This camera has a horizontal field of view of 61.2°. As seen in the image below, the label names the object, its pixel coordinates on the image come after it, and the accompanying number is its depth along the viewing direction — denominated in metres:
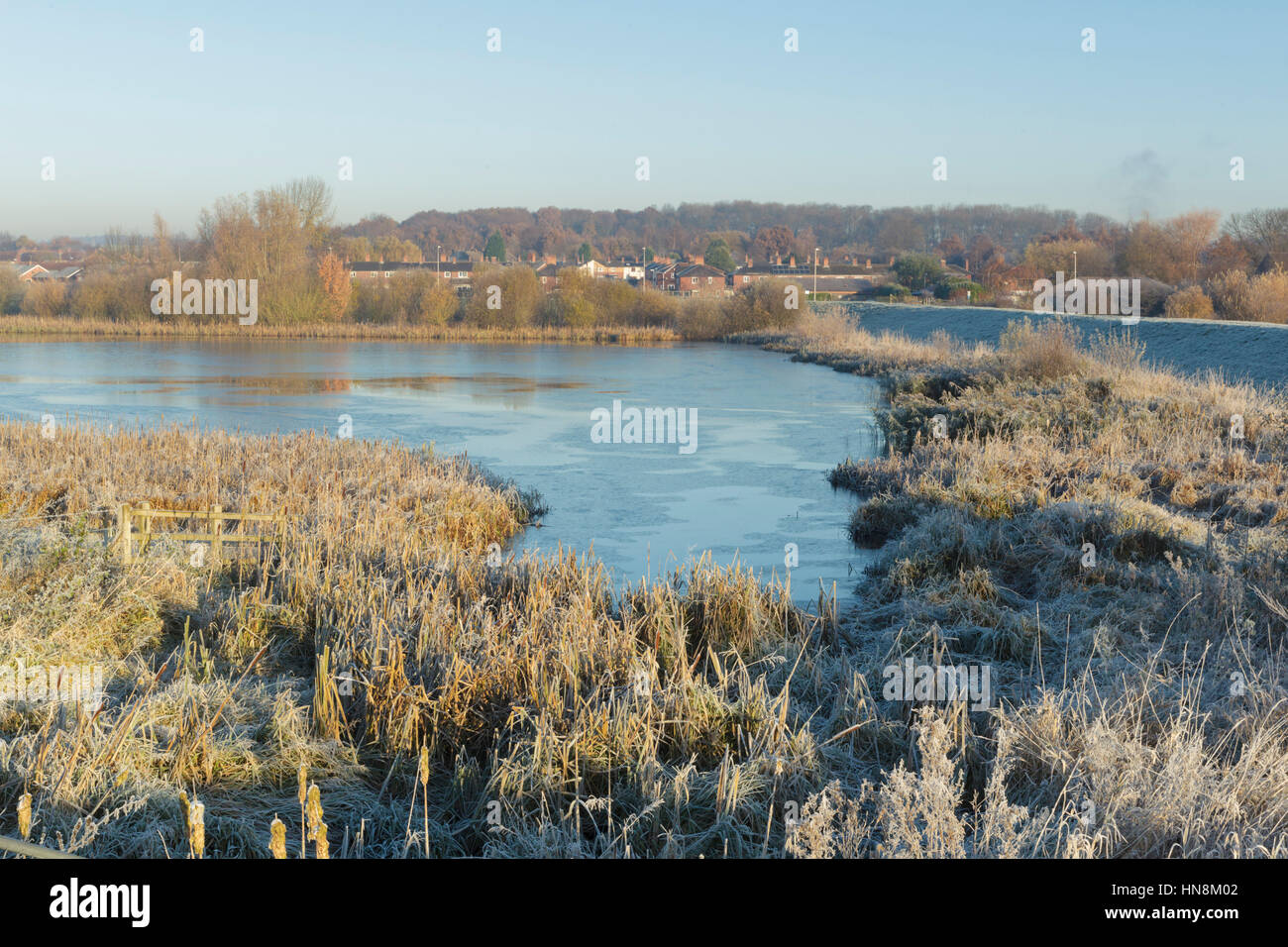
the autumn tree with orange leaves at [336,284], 54.28
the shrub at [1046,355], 20.27
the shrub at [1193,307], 40.56
